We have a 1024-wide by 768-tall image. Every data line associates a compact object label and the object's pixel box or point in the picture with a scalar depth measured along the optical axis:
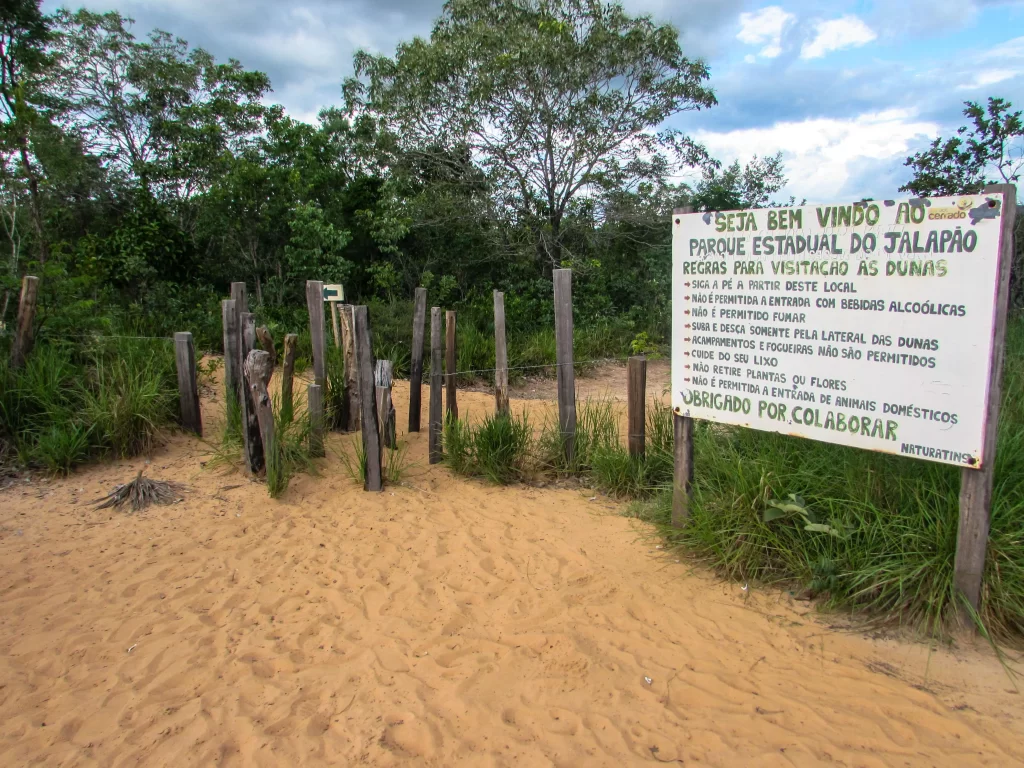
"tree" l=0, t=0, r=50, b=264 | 12.02
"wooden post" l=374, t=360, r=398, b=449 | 5.31
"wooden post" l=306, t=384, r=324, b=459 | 5.44
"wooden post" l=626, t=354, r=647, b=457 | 4.80
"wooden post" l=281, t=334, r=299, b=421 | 5.38
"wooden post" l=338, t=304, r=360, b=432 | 6.05
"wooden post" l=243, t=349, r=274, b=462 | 4.75
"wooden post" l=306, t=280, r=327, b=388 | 5.99
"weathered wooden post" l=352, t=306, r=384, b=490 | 4.91
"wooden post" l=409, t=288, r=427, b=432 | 6.05
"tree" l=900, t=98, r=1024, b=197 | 11.04
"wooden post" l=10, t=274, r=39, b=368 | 5.66
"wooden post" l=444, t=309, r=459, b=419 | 6.05
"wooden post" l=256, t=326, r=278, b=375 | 5.26
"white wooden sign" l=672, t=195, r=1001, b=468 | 2.88
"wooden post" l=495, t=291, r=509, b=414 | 5.60
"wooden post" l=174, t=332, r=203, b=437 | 5.78
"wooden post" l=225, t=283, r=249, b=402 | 5.64
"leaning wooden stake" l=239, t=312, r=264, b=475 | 4.98
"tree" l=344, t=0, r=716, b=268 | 11.02
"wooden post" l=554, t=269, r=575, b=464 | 5.18
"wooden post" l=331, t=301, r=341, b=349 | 7.26
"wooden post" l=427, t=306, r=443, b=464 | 5.63
